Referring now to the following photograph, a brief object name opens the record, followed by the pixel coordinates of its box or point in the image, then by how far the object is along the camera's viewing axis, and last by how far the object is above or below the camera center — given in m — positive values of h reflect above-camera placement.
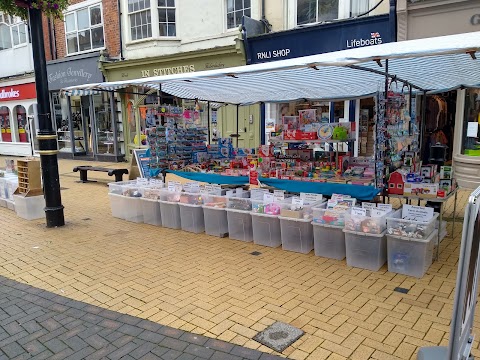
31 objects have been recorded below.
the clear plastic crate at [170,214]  6.36 -1.40
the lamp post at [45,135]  6.12 +0.00
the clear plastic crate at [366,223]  4.44 -1.14
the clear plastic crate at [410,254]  4.25 -1.48
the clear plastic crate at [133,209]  6.86 -1.40
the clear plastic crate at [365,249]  4.47 -1.48
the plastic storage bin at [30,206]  7.12 -1.35
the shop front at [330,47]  9.03 +2.12
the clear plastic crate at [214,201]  5.84 -1.10
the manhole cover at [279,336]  3.09 -1.75
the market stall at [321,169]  4.41 -0.67
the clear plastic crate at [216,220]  5.88 -1.41
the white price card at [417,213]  4.46 -1.05
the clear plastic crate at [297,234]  5.07 -1.44
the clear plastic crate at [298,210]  5.05 -1.09
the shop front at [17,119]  18.18 +0.88
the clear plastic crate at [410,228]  4.23 -1.16
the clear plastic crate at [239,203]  5.59 -1.10
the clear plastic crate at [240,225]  5.65 -1.43
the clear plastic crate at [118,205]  7.04 -1.35
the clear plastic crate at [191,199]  6.09 -1.09
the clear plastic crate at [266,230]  5.34 -1.44
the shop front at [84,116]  15.08 +0.78
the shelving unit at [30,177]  7.03 -0.78
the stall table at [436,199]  4.77 -0.95
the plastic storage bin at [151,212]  6.63 -1.41
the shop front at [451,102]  7.31 +0.54
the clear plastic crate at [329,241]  4.84 -1.46
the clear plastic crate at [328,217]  4.74 -1.13
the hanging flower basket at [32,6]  5.79 +2.02
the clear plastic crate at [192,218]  6.13 -1.41
